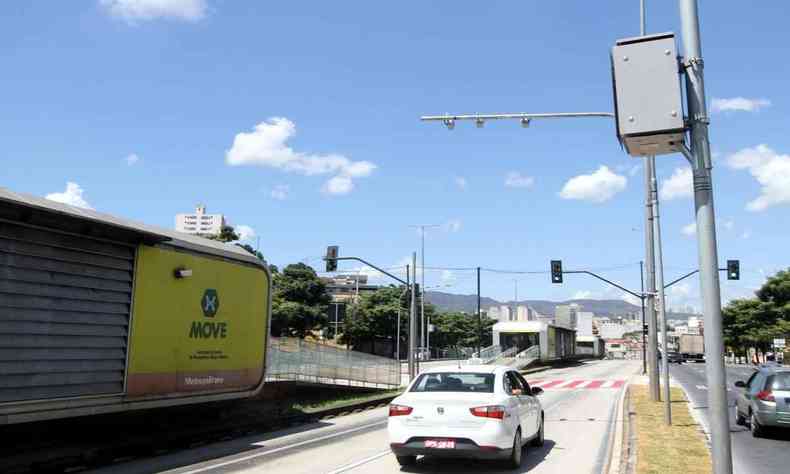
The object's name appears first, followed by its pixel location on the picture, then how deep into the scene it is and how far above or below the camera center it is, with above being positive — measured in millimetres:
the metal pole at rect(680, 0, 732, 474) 3971 +504
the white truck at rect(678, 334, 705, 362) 79125 -552
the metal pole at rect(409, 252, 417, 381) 32916 +451
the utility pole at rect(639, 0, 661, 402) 18234 +1373
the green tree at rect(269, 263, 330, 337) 65938 +3771
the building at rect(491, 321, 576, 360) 52469 +378
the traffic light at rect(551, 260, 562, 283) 32969 +3590
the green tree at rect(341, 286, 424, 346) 75438 +2089
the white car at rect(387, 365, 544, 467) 9117 -1118
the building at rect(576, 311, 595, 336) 172612 +4940
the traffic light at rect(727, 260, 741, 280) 31984 +3636
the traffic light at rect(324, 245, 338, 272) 30314 +3625
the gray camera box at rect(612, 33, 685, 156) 4062 +1552
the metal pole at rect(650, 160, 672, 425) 14375 +965
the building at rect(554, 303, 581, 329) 89438 +3653
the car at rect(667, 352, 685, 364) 72900 -1649
